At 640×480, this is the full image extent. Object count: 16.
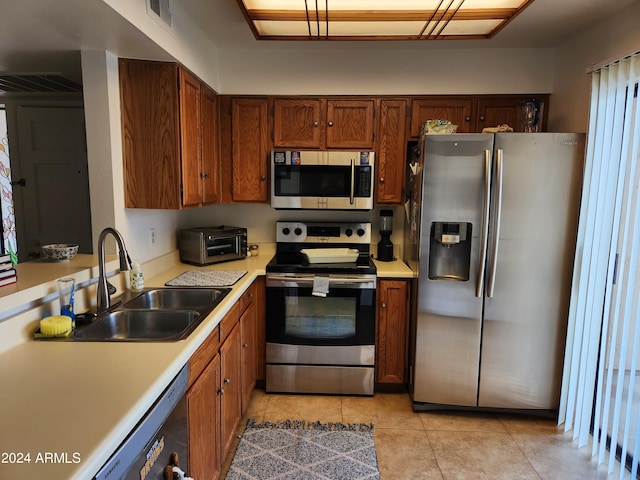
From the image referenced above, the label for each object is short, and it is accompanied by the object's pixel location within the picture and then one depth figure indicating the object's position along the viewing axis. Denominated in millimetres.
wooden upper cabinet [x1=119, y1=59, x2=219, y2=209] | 2088
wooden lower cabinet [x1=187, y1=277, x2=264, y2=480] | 1503
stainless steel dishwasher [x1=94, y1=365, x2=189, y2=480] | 936
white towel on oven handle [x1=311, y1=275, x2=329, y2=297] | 2607
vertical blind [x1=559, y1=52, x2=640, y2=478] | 1890
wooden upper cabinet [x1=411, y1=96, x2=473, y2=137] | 2859
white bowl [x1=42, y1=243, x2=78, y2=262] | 1920
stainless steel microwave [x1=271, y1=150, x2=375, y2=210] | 2818
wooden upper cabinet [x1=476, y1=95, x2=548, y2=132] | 2824
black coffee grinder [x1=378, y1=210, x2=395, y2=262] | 3018
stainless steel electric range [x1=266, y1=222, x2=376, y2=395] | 2648
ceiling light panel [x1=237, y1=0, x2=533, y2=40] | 2025
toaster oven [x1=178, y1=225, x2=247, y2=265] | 2736
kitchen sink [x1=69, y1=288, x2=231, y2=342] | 1568
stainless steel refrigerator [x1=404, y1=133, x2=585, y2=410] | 2293
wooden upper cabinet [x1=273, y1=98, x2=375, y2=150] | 2900
